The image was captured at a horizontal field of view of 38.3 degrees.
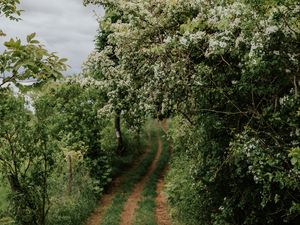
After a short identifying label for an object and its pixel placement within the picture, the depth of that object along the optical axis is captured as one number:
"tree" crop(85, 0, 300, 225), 8.76
